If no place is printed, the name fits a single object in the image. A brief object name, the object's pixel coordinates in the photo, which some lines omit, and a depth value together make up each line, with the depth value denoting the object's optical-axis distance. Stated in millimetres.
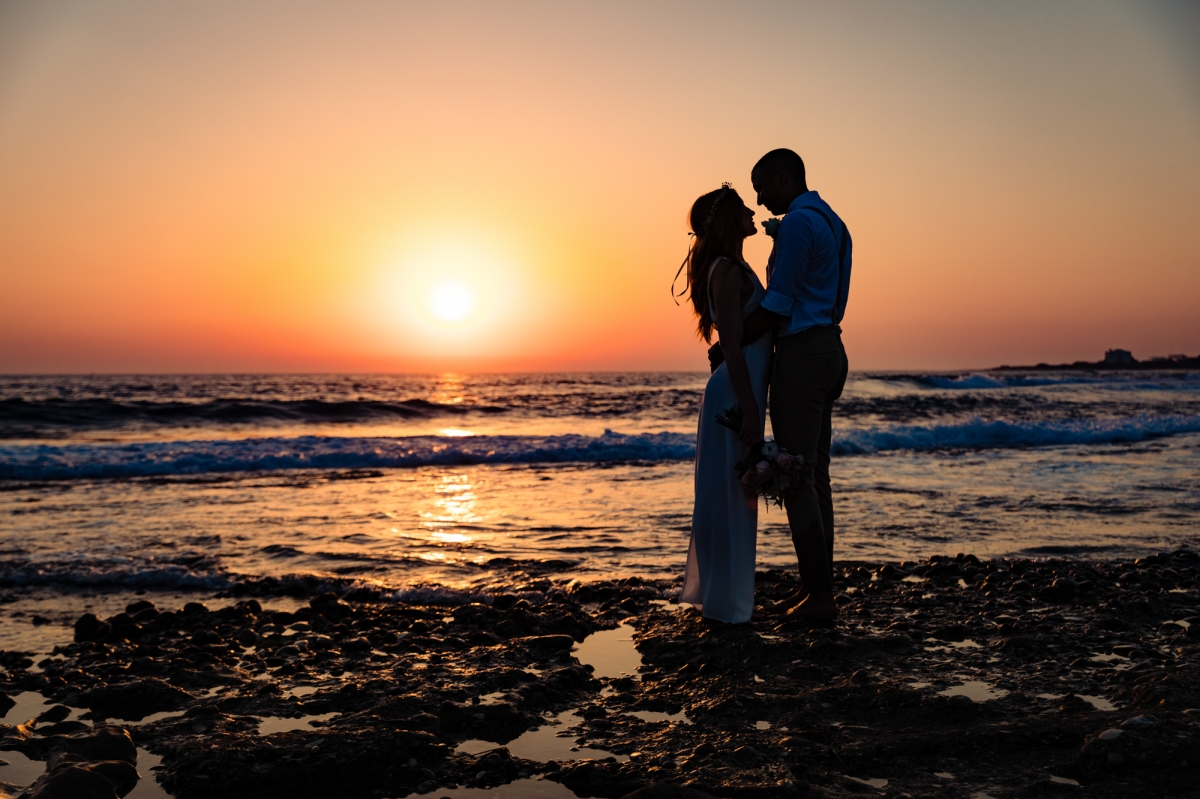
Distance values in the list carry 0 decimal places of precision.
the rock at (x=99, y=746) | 2775
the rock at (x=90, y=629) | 4504
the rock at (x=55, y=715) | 3292
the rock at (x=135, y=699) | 3385
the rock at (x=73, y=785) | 2404
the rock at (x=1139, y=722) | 2564
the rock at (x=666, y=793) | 2289
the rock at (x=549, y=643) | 4062
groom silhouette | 3955
